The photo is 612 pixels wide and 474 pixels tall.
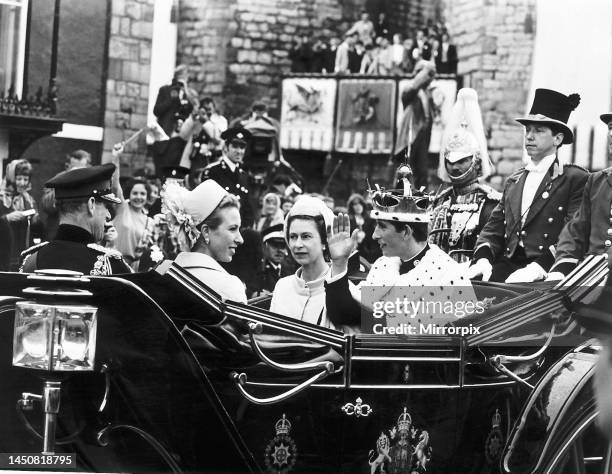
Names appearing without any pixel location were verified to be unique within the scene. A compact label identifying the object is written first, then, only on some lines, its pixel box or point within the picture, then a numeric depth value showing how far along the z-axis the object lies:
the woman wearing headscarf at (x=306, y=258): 10.55
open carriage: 8.70
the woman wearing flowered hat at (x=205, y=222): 10.40
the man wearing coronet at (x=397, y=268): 9.95
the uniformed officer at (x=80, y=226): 10.23
